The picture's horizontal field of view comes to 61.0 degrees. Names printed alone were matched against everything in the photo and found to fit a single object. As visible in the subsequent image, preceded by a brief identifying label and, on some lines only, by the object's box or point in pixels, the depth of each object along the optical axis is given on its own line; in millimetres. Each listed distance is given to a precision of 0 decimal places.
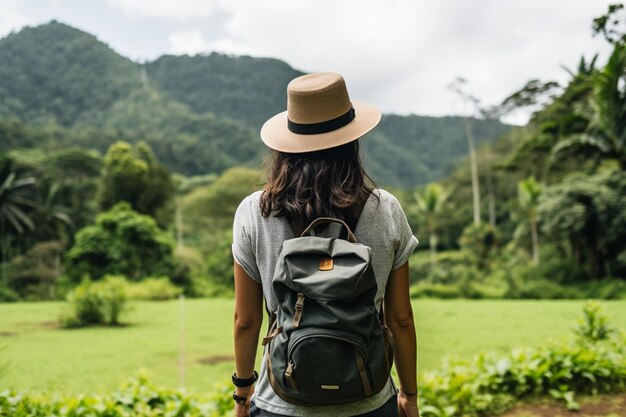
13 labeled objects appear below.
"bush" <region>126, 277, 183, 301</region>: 14883
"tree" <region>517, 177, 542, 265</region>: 17172
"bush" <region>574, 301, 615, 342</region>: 4270
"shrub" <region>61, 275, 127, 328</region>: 8539
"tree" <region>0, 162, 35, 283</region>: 19047
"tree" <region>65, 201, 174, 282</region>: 17922
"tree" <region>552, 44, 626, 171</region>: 4213
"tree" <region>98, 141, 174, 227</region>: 22359
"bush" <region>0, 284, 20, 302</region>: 15523
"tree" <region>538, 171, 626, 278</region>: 11164
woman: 1105
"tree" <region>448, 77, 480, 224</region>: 22109
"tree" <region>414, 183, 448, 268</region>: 20234
